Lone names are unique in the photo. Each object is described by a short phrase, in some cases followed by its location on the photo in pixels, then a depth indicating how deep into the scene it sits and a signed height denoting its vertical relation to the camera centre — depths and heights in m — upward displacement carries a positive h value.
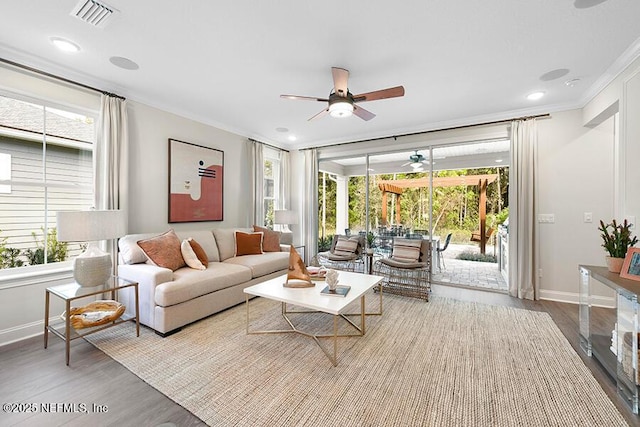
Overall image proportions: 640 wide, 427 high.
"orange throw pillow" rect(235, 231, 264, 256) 4.27 -0.48
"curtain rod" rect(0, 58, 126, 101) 2.54 +1.38
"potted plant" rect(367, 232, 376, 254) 5.52 -0.50
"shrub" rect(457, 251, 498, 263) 5.24 -0.83
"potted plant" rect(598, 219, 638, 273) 2.24 -0.27
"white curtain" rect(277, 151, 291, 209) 5.96 +0.66
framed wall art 3.94 +0.47
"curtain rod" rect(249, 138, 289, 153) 5.18 +1.39
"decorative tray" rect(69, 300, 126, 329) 2.29 -0.88
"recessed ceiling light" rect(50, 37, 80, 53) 2.35 +1.47
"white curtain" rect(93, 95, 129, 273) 3.11 +0.61
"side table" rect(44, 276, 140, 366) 2.18 -0.68
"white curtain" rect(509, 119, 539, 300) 3.85 +0.09
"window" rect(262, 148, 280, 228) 5.79 +0.63
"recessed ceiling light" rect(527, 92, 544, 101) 3.39 +1.48
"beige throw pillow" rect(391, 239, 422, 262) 4.25 -0.58
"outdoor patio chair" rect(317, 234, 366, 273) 4.79 -0.69
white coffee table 2.26 -0.75
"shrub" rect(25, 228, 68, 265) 2.78 -0.40
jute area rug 1.65 -1.19
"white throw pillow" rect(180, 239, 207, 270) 3.29 -0.53
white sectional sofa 2.68 -0.76
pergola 4.80 +0.53
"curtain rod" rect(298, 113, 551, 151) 3.85 +1.38
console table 1.74 -0.91
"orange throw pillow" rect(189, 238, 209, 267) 3.45 -0.49
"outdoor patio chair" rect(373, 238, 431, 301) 3.97 -0.75
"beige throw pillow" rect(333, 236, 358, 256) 4.95 -0.59
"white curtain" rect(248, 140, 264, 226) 5.09 +0.63
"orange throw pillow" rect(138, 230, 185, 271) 3.06 -0.43
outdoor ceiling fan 4.94 +0.96
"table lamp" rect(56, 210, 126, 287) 2.29 -0.18
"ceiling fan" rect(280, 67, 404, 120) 2.54 +1.13
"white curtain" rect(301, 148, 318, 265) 5.83 +0.20
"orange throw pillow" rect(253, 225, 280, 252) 4.60 -0.45
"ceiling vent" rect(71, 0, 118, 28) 1.92 +1.44
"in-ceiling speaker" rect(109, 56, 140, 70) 2.64 +1.48
